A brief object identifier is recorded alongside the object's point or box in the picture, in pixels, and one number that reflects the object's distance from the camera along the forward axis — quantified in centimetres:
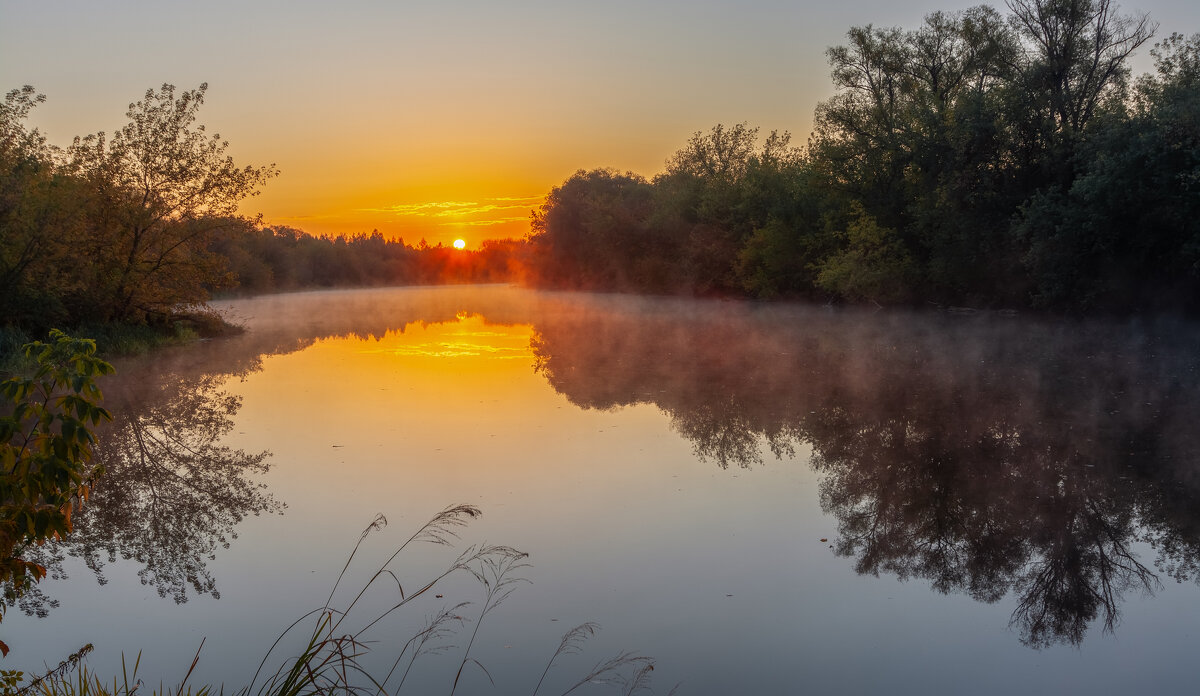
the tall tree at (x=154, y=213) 2080
